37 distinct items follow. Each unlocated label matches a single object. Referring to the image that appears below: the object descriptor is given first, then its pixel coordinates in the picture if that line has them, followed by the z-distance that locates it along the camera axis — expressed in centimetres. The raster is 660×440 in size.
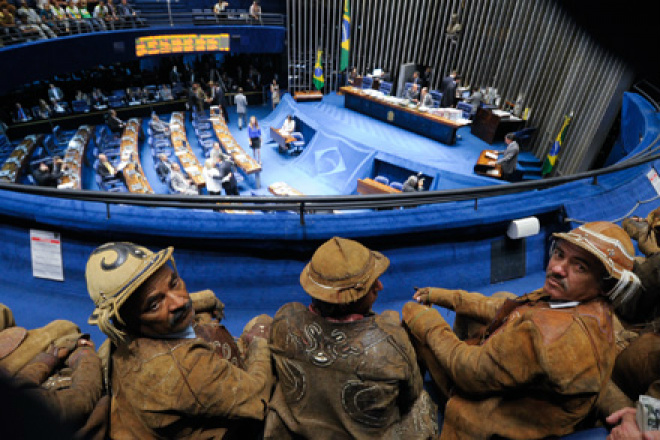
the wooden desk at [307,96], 1434
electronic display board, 1395
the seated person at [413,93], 1275
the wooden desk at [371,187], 840
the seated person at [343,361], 166
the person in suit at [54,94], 1327
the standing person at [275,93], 1524
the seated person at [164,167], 963
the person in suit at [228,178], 885
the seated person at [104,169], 923
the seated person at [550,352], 150
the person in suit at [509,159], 830
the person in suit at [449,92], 1228
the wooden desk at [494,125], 1068
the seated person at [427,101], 1159
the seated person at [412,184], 803
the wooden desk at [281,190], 895
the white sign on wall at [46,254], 323
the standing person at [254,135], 1064
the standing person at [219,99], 1437
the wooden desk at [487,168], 889
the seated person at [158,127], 1225
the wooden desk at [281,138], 1174
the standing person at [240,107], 1338
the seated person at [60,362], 165
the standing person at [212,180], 895
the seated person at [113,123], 1225
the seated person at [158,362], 157
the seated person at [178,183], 885
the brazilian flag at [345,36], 1384
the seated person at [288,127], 1205
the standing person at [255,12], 1529
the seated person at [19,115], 1241
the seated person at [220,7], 1491
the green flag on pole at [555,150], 856
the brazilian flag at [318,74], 1477
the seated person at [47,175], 821
